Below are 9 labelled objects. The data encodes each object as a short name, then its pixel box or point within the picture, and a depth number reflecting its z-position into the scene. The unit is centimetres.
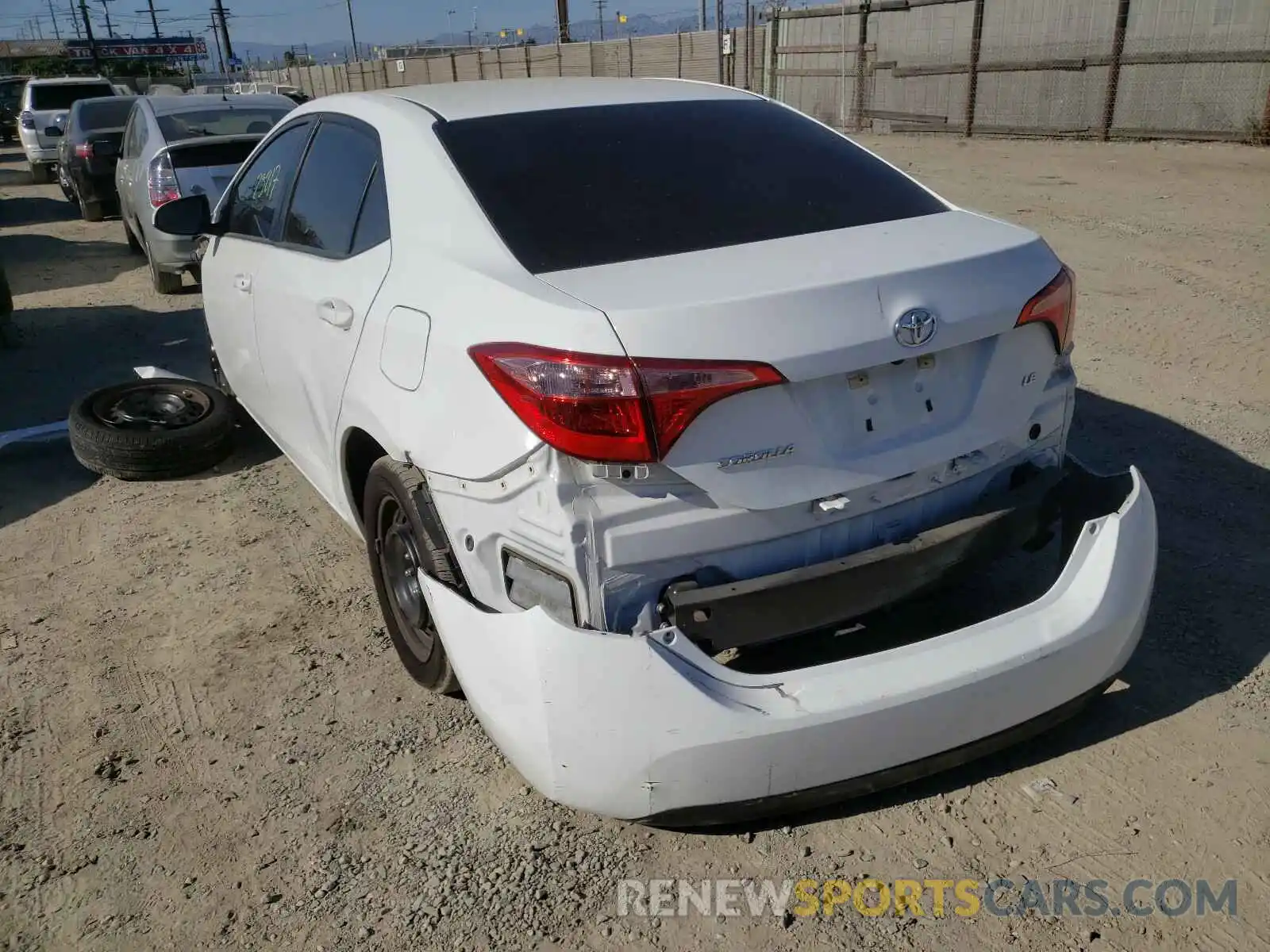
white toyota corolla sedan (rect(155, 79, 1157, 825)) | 224
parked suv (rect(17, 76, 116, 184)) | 1942
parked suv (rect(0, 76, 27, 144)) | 3134
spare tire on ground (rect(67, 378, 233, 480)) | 491
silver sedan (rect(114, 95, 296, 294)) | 879
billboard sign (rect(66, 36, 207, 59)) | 6494
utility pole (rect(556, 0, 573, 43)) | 3938
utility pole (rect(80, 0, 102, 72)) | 5549
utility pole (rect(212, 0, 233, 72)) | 5422
